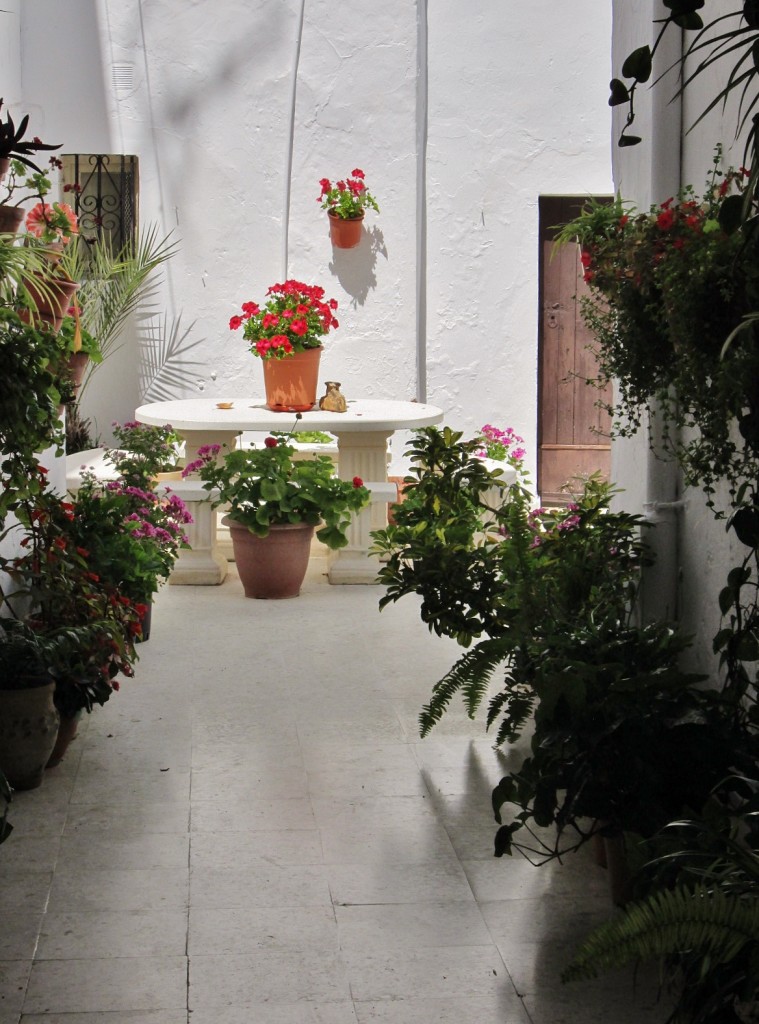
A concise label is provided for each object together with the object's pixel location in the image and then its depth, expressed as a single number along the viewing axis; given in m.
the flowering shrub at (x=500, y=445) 8.15
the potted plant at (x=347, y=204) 9.00
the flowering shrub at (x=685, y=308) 2.66
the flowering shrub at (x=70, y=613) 4.31
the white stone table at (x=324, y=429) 7.47
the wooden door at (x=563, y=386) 9.55
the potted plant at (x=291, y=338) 7.72
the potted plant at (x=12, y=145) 3.59
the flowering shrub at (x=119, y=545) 5.22
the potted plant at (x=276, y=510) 6.98
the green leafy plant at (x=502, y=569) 3.88
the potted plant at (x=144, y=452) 6.41
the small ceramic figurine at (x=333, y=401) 7.86
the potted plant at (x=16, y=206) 4.16
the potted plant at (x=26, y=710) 4.09
